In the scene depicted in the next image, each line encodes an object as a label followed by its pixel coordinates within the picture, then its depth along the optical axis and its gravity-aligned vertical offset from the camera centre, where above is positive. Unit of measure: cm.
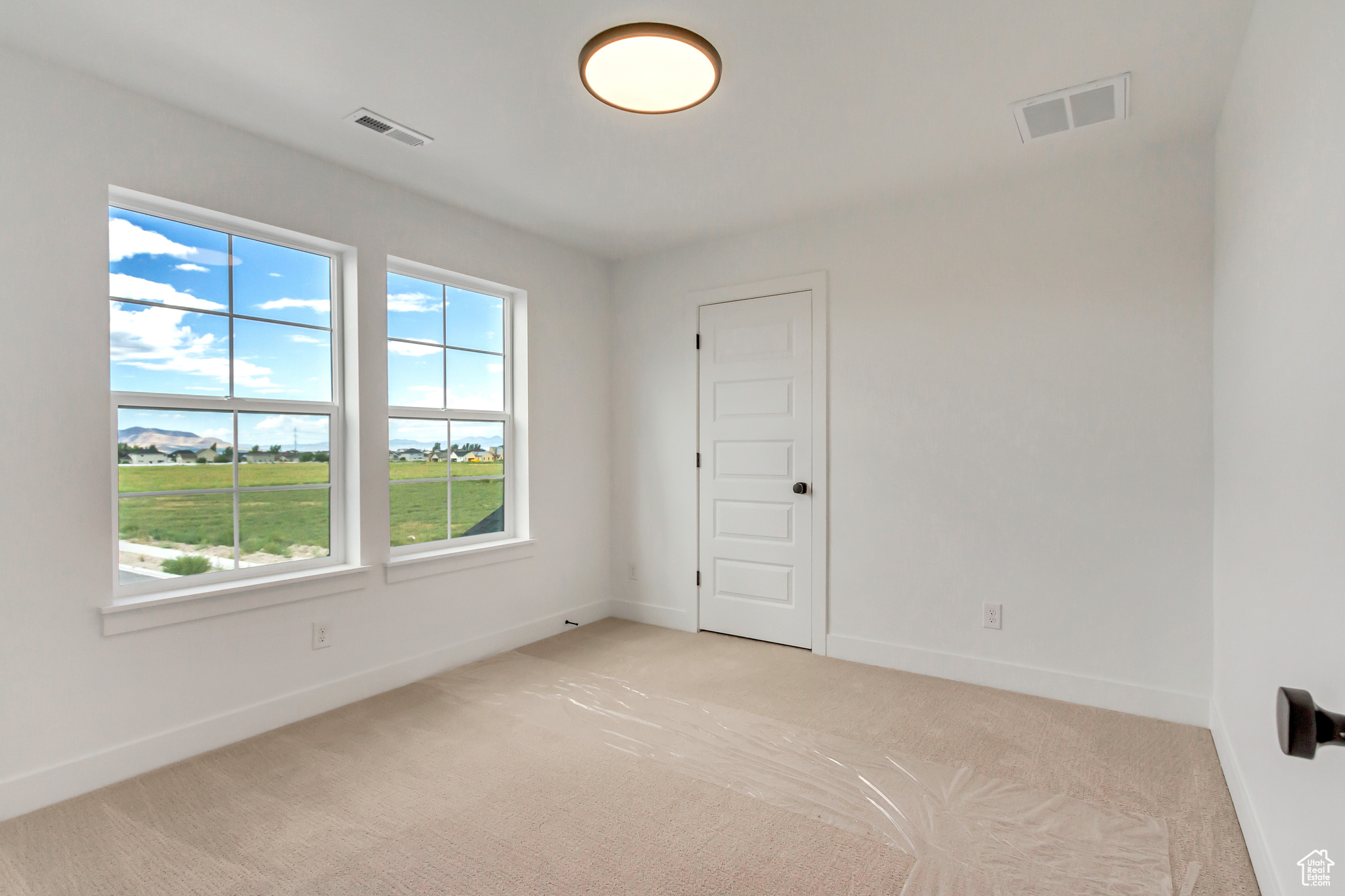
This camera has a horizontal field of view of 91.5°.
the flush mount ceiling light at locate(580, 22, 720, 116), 211 +127
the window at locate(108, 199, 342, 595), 259 +17
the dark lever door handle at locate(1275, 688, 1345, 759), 83 -37
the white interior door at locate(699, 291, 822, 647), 399 -18
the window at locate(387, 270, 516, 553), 355 +16
